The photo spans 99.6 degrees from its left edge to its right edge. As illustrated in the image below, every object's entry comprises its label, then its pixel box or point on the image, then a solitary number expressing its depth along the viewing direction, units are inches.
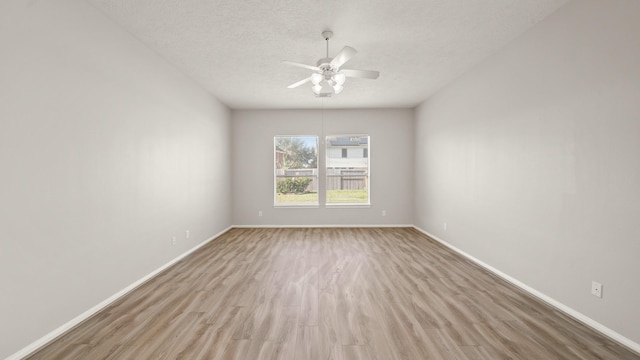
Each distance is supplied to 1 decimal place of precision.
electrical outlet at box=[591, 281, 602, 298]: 86.3
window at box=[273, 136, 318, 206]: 259.4
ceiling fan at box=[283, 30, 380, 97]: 114.9
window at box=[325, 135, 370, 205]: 258.4
